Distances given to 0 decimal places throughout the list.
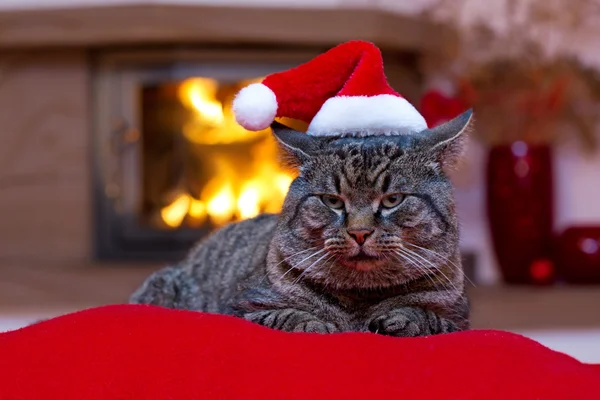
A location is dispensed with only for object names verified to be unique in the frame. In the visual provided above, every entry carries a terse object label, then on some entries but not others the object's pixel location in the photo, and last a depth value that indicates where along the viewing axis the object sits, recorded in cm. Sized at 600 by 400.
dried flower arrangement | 228
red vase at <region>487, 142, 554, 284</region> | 230
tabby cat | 92
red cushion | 69
